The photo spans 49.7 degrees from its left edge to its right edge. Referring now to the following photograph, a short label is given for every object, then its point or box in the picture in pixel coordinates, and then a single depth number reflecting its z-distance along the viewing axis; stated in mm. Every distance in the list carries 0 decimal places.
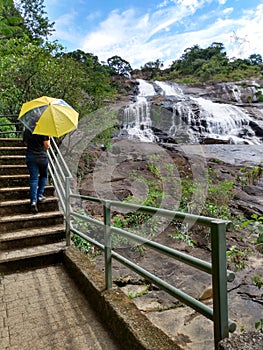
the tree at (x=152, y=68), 37750
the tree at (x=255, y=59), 34403
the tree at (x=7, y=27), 10310
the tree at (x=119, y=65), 34062
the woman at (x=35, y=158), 3953
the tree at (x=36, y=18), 22641
